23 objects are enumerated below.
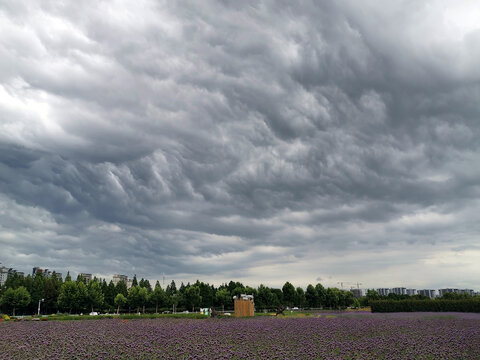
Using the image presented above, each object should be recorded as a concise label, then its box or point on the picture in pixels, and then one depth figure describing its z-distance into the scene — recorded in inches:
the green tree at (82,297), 3021.7
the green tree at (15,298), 3068.4
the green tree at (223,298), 3442.4
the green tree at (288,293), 3661.4
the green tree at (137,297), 3344.0
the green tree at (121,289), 3676.9
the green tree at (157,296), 3348.9
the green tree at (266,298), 3472.0
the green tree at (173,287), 4847.9
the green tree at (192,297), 3331.7
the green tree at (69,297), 2997.0
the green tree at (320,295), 3929.6
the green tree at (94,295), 3093.0
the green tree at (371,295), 4306.6
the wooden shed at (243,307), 1748.3
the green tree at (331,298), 3971.5
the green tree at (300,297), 3753.7
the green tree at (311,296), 3880.4
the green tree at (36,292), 3344.0
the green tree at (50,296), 3491.6
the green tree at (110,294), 3558.1
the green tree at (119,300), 3378.4
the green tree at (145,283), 5177.2
